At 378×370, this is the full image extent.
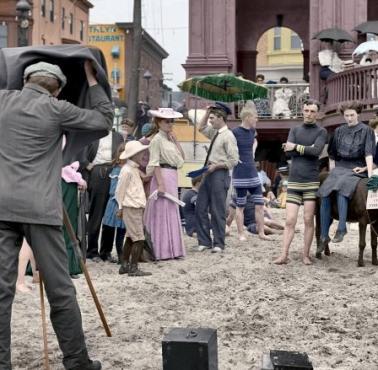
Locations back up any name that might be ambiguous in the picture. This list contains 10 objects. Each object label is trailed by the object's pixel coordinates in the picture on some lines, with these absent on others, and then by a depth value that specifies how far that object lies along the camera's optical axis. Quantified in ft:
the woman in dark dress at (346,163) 47.67
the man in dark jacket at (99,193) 51.27
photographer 24.57
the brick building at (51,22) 265.46
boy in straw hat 45.44
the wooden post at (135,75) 136.33
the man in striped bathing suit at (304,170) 47.72
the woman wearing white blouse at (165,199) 51.45
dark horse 47.84
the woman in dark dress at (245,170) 58.95
